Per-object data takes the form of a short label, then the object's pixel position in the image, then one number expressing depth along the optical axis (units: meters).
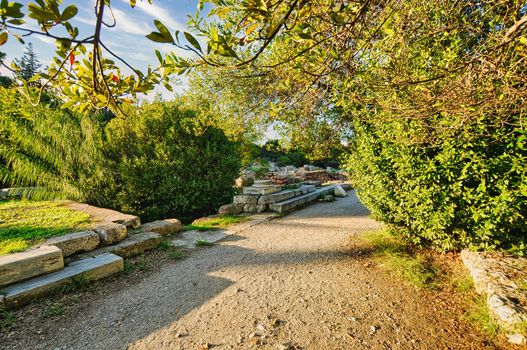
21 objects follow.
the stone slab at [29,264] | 2.83
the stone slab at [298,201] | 7.25
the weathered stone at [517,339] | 2.03
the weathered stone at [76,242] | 3.63
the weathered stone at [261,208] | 7.33
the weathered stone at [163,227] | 5.10
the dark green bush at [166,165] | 6.78
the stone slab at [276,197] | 7.36
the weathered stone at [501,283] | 2.20
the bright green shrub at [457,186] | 2.95
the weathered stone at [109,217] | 4.86
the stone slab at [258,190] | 7.53
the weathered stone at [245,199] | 7.45
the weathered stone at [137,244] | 4.05
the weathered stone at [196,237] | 4.82
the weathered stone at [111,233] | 4.13
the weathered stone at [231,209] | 7.13
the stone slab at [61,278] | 2.74
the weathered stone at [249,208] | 7.40
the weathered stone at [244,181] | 11.85
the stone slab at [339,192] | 10.18
